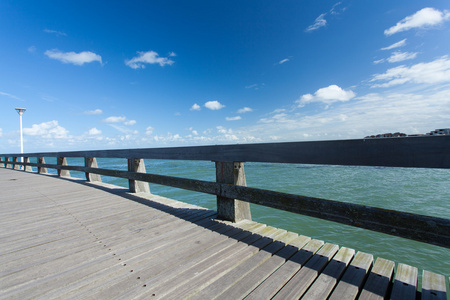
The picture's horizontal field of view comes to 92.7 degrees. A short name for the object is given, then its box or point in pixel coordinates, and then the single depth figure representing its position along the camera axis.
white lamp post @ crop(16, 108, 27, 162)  15.46
